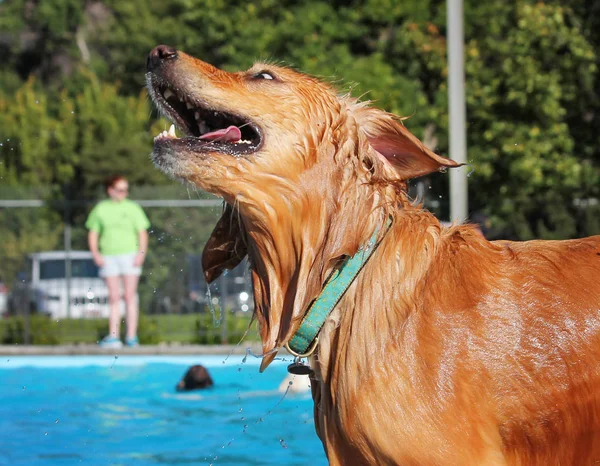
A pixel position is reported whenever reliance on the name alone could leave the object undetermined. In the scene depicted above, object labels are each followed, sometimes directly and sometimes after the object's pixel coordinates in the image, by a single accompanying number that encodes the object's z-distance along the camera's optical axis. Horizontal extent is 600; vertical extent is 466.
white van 13.87
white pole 10.90
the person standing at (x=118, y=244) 12.07
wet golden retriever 3.10
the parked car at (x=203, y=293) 13.41
